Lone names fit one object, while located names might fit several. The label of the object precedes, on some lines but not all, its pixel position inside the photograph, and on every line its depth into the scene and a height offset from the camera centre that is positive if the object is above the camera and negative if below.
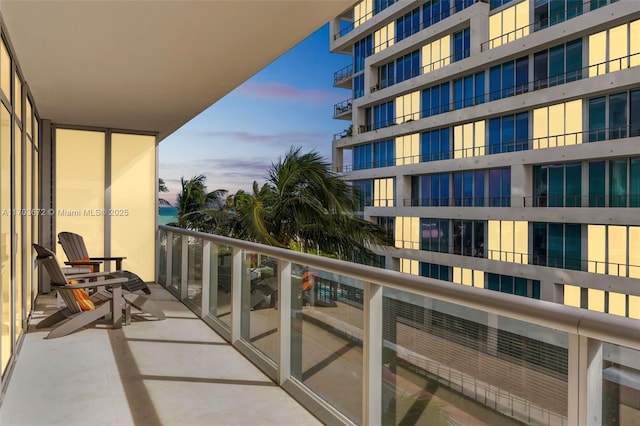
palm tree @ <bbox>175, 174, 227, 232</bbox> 25.55 +0.77
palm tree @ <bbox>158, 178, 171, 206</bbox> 33.38 +1.62
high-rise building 25.03 +4.15
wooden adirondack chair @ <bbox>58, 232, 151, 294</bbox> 5.89 -0.64
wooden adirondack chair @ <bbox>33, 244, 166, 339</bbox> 4.69 -0.98
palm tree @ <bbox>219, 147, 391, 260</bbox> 9.94 -0.03
